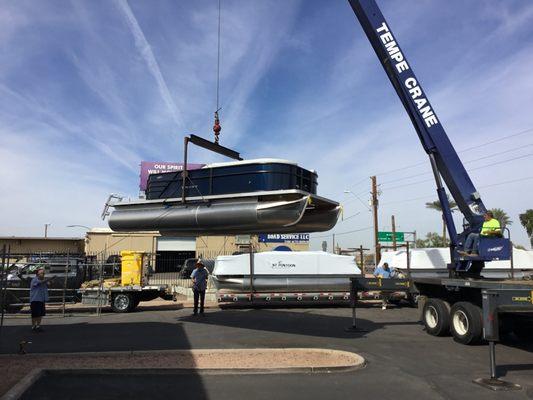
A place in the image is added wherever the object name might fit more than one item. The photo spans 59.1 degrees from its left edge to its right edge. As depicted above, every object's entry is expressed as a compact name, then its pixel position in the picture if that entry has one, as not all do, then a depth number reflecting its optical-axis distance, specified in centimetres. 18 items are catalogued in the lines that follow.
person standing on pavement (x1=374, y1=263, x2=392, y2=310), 1688
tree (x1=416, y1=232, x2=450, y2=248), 5578
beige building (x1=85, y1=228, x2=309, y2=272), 4466
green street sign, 3298
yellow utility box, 1636
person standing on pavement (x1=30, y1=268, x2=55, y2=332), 1159
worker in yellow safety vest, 1092
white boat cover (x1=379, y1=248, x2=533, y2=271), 1780
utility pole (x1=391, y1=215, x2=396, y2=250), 2822
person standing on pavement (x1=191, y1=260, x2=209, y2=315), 1465
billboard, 5578
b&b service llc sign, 5072
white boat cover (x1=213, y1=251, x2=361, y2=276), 1714
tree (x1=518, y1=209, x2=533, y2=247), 5005
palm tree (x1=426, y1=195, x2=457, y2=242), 4944
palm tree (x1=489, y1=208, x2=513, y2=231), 4904
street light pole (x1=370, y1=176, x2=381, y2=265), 2983
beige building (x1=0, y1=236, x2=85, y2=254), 5050
